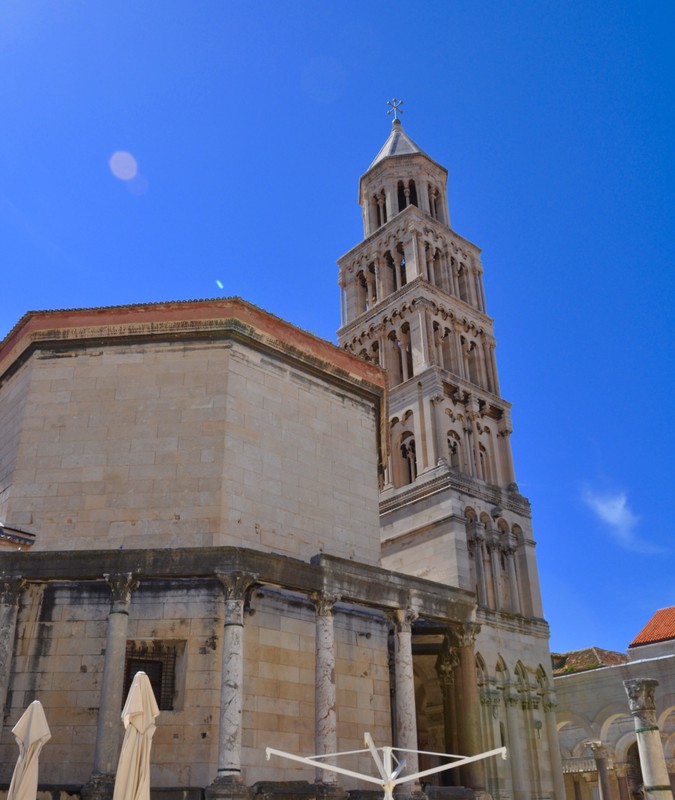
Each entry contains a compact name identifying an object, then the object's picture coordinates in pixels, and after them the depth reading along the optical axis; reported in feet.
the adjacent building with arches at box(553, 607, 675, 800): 103.79
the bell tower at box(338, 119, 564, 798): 113.09
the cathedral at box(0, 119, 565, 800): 48.26
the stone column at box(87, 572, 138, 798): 43.80
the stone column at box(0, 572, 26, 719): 48.96
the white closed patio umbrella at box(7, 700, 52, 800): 39.01
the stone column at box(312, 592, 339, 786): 48.52
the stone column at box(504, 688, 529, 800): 108.37
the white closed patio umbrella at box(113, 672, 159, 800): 37.22
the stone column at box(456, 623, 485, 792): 55.72
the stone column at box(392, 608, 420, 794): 52.44
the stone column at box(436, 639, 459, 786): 58.75
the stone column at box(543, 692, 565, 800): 112.16
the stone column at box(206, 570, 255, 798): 43.80
